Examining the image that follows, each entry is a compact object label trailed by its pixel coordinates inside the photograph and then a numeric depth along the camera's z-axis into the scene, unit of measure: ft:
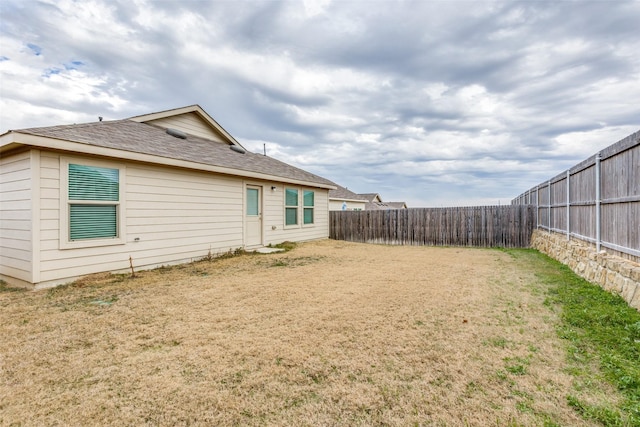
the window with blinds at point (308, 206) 39.96
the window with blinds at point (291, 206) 36.37
